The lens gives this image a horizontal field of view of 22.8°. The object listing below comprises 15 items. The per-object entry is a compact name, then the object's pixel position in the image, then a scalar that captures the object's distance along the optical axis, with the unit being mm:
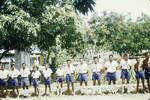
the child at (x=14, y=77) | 21688
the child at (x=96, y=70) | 21203
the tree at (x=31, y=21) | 23781
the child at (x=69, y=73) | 21359
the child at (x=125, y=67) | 20516
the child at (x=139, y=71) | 18797
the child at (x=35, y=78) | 21359
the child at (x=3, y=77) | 22031
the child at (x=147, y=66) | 18159
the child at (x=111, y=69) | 20750
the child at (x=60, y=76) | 21636
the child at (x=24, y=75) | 22344
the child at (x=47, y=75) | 21234
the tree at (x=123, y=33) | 66875
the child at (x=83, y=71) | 21312
